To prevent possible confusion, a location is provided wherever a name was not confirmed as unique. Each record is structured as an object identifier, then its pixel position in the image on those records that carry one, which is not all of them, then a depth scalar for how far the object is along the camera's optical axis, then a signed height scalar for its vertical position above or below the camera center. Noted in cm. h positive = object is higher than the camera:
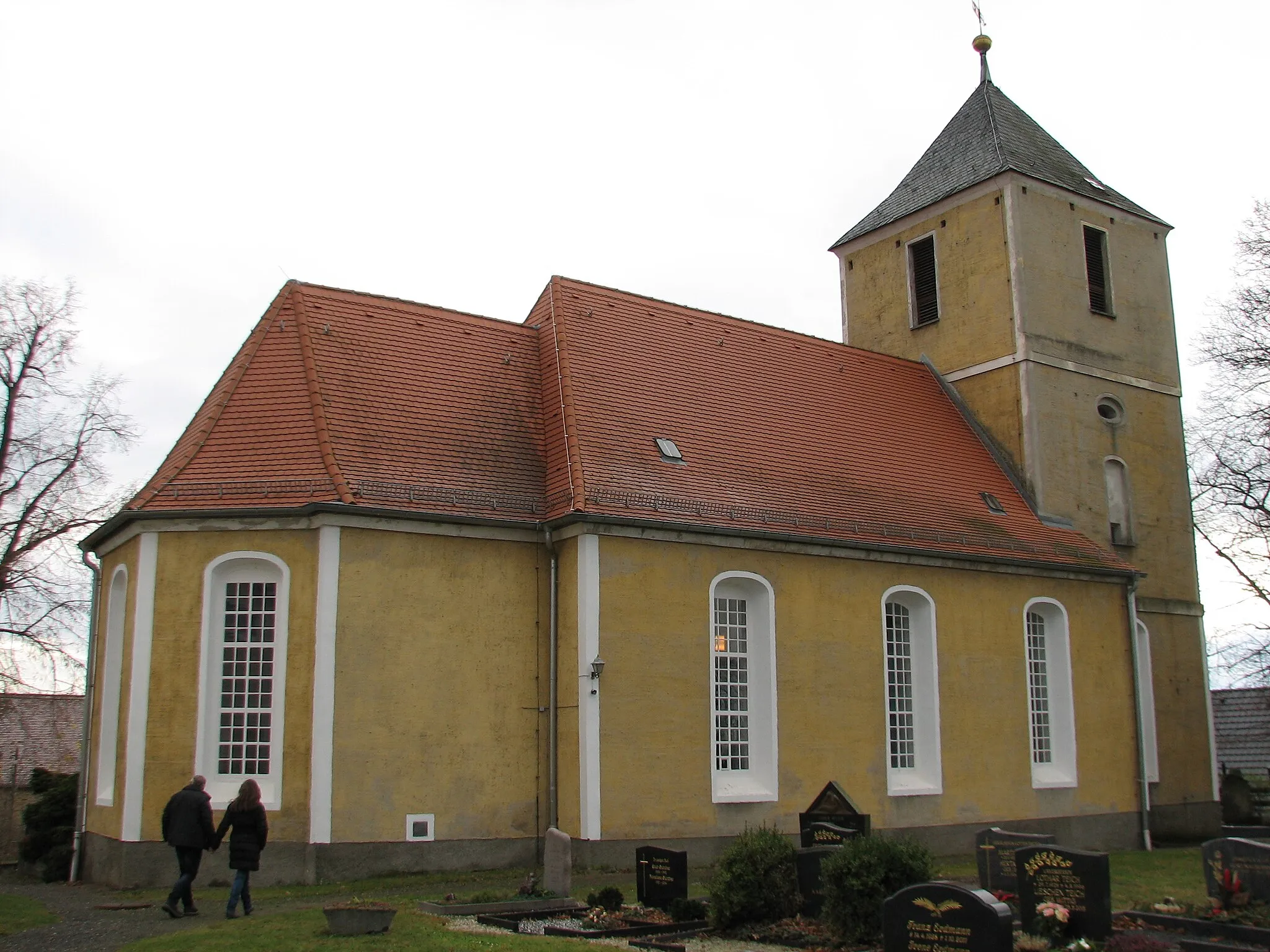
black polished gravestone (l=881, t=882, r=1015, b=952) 959 -147
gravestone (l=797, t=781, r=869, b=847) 1587 -100
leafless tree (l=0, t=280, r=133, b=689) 2656 +484
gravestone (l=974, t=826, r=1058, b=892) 1427 -141
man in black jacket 1371 -101
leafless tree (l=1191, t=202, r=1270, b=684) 2206 +478
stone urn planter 1157 -167
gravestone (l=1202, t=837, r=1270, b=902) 1222 -130
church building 1689 +233
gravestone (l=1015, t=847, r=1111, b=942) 1157 -143
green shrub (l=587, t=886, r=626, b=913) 1345 -175
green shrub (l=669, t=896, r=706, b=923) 1297 -181
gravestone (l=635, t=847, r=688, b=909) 1355 -153
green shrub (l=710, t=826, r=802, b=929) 1262 -151
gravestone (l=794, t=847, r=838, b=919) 1295 -148
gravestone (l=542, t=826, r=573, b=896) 1448 -148
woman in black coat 1337 -102
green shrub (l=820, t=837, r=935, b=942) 1162 -135
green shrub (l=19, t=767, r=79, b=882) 1923 -134
